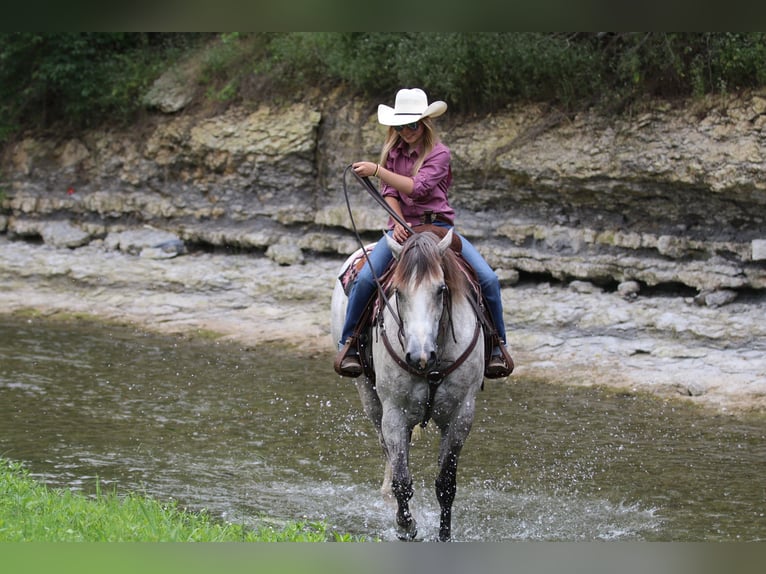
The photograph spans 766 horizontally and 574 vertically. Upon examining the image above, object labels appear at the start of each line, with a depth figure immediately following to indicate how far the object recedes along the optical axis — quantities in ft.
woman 44.86
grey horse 40.96
